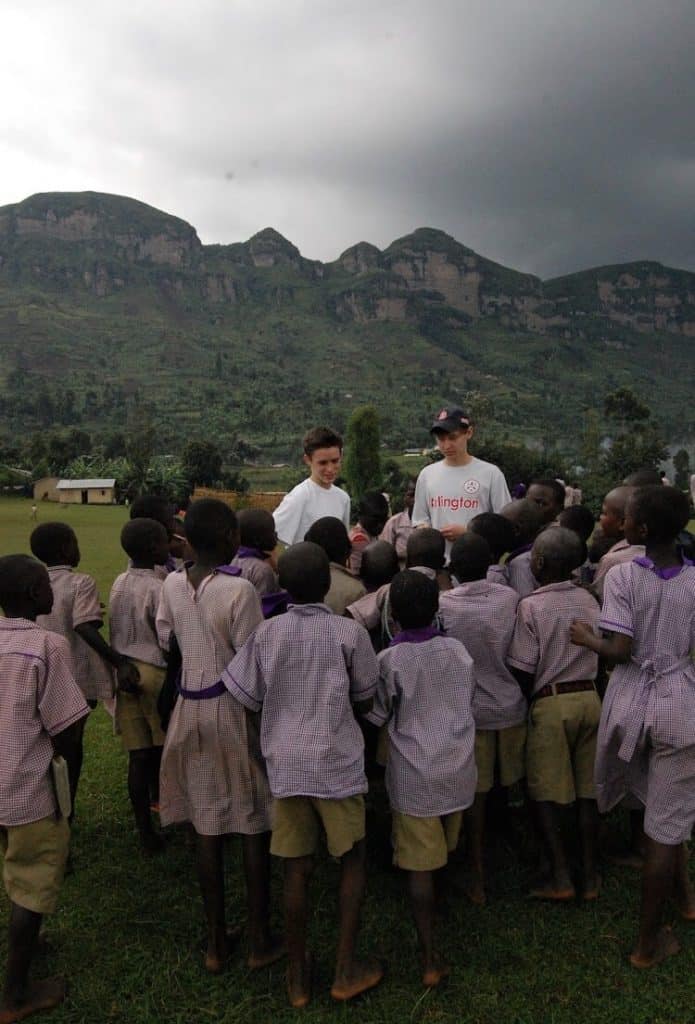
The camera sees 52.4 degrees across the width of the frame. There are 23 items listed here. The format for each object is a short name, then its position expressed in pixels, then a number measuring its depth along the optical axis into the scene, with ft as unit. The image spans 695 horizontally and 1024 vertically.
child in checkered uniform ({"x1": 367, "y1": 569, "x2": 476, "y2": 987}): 9.59
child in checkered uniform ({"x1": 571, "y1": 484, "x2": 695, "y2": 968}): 9.51
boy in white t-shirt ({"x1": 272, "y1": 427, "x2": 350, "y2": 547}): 14.61
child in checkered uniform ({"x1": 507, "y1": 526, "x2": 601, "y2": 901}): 11.02
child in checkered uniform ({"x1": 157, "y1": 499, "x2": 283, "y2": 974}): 9.73
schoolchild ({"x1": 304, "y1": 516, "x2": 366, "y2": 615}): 11.78
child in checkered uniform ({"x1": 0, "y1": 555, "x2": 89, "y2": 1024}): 8.98
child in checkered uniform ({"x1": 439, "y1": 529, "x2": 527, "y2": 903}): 11.23
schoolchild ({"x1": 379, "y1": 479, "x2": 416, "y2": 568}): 15.65
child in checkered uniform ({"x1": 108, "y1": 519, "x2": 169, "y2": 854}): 12.80
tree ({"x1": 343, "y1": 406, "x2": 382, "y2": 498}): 186.60
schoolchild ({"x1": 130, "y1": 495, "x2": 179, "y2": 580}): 15.11
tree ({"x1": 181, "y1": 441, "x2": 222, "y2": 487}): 183.11
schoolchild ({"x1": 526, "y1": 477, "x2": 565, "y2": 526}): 15.92
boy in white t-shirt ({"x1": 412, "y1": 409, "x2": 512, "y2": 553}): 15.11
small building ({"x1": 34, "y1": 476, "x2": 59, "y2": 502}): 173.47
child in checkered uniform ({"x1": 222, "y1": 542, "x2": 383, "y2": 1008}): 9.04
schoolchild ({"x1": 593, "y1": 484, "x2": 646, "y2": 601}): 12.78
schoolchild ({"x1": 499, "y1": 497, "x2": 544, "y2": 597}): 13.46
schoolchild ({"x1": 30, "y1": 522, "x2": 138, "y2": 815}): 12.10
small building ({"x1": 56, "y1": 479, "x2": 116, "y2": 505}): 169.34
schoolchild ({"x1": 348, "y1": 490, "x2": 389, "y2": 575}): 16.08
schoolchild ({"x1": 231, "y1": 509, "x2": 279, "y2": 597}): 12.60
